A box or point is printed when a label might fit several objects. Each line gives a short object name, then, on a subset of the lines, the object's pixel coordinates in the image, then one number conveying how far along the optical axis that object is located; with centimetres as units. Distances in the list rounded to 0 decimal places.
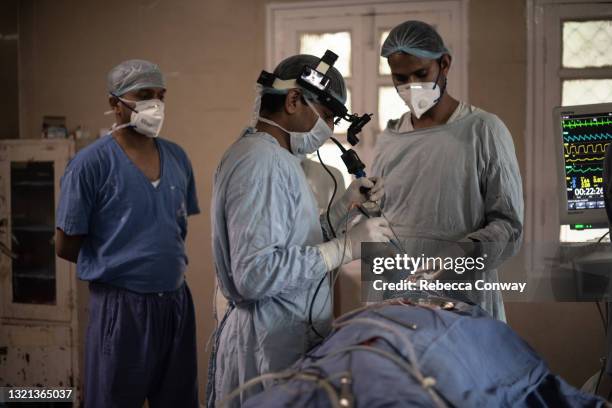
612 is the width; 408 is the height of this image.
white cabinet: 339
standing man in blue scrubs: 228
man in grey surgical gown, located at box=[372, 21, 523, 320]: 189
